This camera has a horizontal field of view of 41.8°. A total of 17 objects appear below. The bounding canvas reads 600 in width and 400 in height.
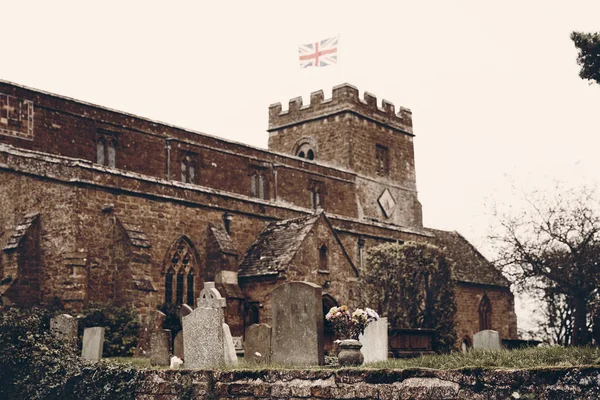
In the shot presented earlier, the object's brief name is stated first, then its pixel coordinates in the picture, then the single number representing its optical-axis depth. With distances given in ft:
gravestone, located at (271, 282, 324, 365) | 44.19
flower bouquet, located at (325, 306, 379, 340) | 49.83
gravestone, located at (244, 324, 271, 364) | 49.88
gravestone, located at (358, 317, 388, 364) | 55.72
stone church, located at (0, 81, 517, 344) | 77.20
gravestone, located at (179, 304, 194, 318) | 55.41
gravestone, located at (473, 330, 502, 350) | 68.54
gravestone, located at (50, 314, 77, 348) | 56.49
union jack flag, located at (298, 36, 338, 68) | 131.34
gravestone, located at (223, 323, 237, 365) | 47.34
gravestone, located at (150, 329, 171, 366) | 51.37
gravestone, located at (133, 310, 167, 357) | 65.77
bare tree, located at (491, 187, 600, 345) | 108.88
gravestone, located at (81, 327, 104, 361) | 56.75
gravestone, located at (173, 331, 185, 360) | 52.90
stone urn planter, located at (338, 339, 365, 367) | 43.04
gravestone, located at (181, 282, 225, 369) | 46.26
